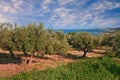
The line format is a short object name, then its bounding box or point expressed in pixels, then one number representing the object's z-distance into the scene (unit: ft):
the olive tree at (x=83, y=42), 95.51
